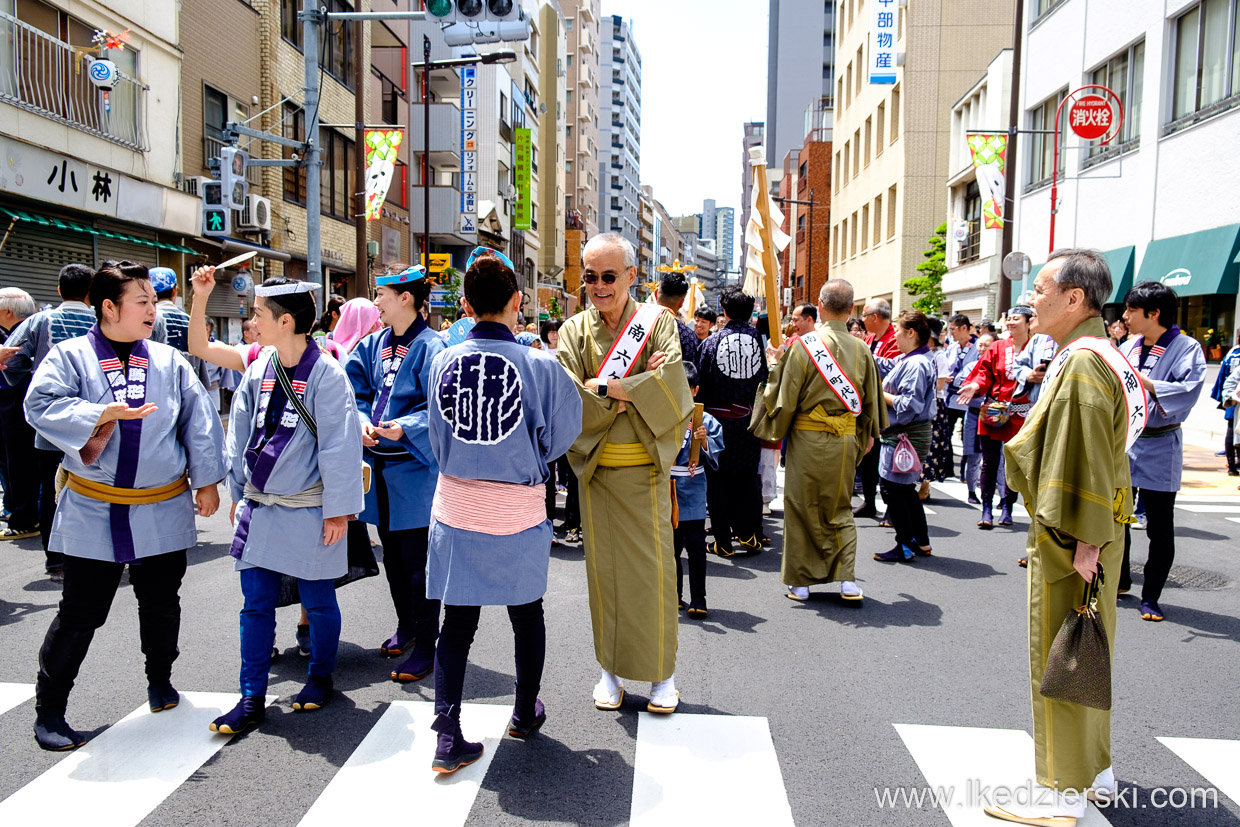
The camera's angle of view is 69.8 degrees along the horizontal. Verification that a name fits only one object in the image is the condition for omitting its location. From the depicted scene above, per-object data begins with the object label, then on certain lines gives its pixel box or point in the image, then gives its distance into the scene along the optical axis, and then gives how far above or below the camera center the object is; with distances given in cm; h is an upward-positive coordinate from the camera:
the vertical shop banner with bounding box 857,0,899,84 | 3016 +1112
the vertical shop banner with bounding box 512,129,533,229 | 4119 +883
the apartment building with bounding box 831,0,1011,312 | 2975 +872
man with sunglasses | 381 -44
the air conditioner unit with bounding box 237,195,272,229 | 1677 +271
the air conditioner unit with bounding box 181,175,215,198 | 1519 +294
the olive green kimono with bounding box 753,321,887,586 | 570 -63
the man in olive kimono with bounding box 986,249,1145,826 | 291 -41
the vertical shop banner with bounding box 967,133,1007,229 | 1845 +404
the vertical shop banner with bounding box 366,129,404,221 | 1838 +409
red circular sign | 1511 +431
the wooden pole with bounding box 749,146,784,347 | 539 +79
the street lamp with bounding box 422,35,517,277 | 1689 +602
